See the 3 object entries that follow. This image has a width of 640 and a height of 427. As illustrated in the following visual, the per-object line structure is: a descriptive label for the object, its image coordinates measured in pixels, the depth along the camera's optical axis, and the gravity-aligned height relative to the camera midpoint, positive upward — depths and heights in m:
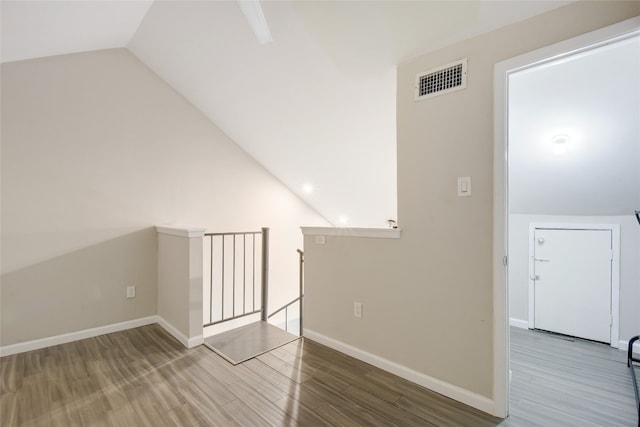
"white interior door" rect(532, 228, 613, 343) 2.87 -0.67
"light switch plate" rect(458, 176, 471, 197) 1.86 +0.20
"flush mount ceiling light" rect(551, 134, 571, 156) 2.50 +0.66
